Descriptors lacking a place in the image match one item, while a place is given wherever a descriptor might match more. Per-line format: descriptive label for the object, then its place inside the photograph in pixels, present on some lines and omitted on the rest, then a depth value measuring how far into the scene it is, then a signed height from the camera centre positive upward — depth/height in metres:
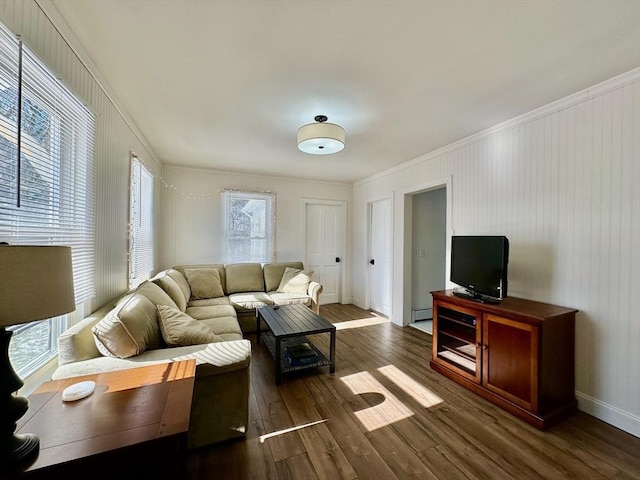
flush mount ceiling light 2.39 +0.93
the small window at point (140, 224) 2.78 +0.17
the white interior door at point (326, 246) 5.39 -0.12
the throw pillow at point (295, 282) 4.21 -0.67
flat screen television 2.34 -0.23
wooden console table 0.93 -0.74
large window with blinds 1.15 +0.34
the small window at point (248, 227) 4.75 +0.23
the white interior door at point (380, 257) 4.79 -0.30
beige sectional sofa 1.54 -0.72
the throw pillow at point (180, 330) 1.86 -0.65
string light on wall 4.35 +0.83
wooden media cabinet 1.98 -0.93
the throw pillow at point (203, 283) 3.96 -0.66
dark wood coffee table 2.54 -0.87
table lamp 0.79 -0.20
